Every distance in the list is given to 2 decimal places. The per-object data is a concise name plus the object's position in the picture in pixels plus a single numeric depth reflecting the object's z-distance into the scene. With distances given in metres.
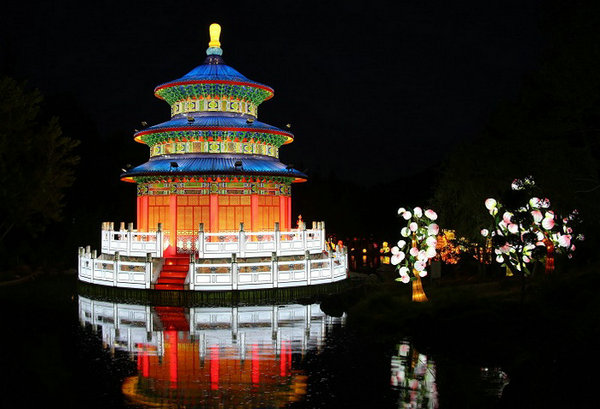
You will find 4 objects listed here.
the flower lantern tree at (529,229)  16.42
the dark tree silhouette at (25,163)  27.39
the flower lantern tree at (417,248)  17.88
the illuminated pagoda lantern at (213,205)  22.30
